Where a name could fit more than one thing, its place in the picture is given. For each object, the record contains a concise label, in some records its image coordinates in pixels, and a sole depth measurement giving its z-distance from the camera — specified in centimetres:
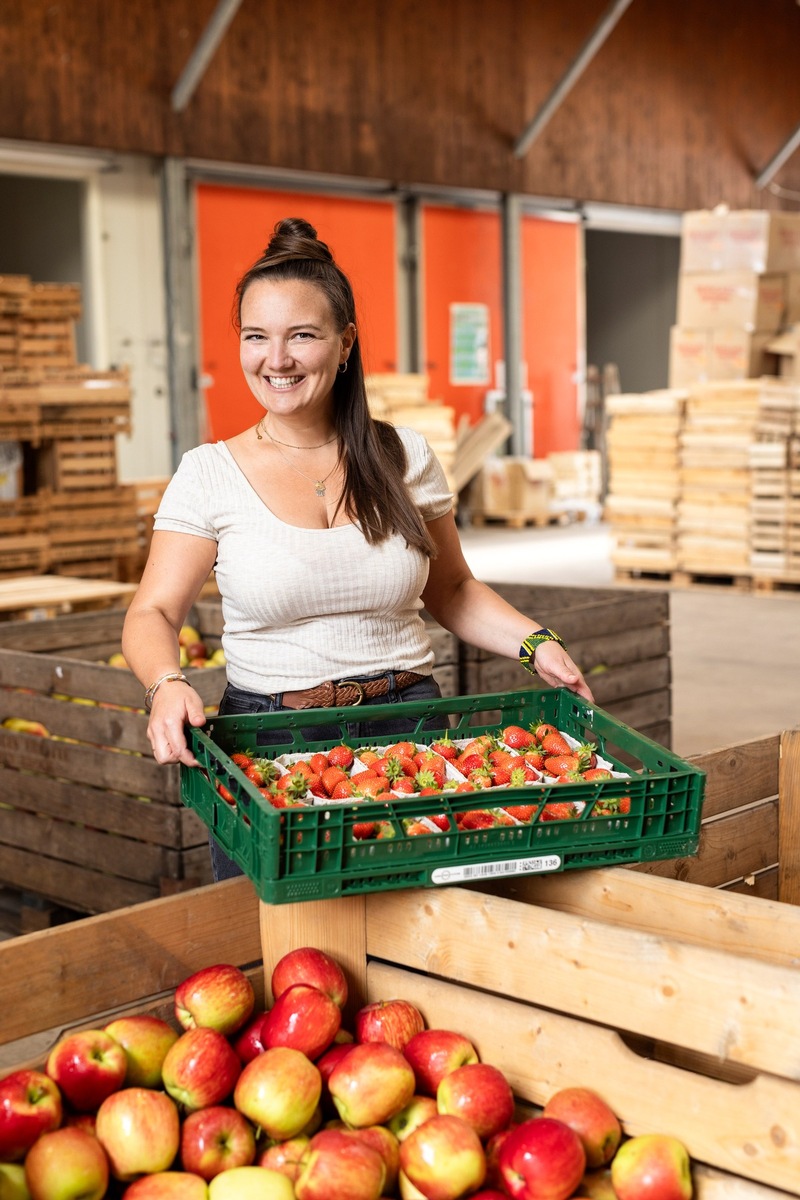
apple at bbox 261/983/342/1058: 172
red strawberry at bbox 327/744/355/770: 209
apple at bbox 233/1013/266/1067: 178
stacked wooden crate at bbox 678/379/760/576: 1037
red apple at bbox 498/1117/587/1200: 152
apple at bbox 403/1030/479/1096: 173
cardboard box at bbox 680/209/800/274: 1060
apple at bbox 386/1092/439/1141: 167
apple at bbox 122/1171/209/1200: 152
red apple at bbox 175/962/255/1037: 179
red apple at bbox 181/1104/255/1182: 159
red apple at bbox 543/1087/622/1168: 159
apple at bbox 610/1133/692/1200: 152
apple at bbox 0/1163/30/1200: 149
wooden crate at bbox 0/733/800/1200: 153
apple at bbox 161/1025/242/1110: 166
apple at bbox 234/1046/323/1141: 163
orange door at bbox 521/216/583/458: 1619
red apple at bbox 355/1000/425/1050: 179
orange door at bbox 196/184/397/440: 1282
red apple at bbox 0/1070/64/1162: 155
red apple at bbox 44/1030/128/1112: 165
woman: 229
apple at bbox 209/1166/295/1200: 153
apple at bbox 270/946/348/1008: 181
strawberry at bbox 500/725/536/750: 218
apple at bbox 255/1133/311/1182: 159
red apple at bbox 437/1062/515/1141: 163
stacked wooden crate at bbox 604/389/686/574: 1076
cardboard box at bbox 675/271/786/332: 1056
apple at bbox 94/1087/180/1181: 158
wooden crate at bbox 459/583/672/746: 469
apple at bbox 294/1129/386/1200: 150
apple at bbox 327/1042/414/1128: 164
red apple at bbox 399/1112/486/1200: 154
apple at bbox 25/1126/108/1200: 151
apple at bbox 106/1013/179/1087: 172
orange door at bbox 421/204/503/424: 1509
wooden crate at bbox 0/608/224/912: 364
